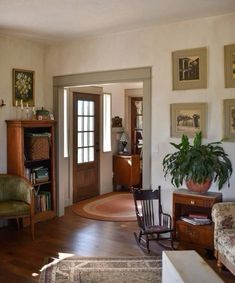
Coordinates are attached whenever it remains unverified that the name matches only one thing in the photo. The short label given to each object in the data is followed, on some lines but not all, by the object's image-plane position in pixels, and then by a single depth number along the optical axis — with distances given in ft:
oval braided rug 14.48
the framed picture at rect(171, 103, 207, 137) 11.13
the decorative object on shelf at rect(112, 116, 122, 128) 20.13
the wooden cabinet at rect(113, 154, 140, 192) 19.41
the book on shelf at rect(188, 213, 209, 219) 10.43
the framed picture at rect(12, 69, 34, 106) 13.54
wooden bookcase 12.91
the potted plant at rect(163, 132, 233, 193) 10.15
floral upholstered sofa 8.48
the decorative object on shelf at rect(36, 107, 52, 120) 13.88
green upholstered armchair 11.57
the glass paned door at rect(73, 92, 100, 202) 17.10
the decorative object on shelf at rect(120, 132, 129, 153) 20.28
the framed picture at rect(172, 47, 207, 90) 11.05
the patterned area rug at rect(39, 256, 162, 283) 8.76
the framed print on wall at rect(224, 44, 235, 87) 10.56
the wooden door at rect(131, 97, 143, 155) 21.09
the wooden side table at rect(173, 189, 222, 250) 10.06
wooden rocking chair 10.78
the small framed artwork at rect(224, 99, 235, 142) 10.61
